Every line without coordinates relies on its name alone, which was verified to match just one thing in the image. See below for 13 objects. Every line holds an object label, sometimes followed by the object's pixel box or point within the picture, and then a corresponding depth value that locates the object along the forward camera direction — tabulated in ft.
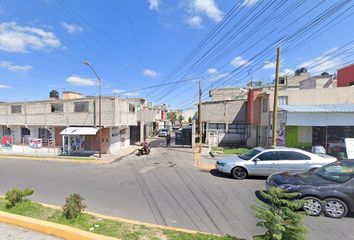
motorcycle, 47.96
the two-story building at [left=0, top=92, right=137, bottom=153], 47.70
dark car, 14.64
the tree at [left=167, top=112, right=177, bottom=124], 214.44
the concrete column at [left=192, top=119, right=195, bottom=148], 54.87
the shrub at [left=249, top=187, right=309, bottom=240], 8.37
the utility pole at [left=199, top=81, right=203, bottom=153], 48.28
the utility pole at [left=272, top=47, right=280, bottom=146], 29.81
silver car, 23.62
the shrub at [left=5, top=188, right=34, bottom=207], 14.96
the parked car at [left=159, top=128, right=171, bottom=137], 101.12
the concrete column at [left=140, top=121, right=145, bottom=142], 69.54
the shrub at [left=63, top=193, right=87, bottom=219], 13.46
